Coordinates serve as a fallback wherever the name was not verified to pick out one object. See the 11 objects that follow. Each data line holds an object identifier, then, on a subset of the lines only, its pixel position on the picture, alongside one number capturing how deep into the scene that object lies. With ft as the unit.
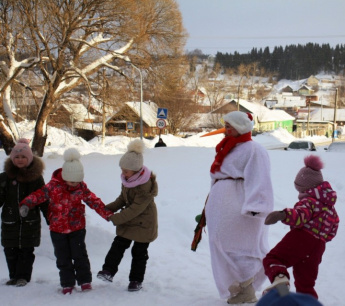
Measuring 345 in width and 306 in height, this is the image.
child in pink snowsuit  11.35
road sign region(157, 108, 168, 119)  56.59
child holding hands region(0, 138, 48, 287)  13.85
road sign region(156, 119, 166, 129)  57.06
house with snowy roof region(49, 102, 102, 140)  56.54
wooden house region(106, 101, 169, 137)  137.32
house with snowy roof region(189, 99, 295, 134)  178.40
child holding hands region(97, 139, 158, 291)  13.55
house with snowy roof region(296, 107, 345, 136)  193.06
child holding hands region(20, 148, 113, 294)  13.37
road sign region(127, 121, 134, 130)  99.12
